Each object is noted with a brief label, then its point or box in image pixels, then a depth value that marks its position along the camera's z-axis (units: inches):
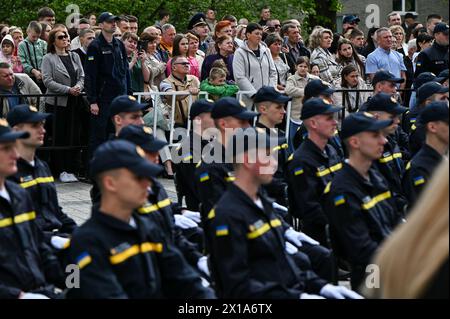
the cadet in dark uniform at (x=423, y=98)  432.5
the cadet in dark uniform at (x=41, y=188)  291.6
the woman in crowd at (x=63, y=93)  517.7
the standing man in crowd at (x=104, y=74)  491.8
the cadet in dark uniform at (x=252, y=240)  213.8
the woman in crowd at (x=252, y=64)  527.8
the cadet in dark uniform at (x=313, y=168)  329.7
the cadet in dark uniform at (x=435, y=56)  576.4
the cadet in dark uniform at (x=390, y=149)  365.7
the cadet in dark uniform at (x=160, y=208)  257.2
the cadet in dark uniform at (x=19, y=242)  229.8
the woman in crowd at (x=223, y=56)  539.8
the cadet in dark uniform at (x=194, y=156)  366.6
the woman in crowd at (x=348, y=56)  582.6
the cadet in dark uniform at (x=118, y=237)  192.1
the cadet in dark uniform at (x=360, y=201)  275.0
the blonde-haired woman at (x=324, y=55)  575.3
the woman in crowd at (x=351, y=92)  543.2
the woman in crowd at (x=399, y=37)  662.5
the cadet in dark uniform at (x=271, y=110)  385.7
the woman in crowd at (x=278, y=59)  555.9
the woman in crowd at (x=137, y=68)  538.3
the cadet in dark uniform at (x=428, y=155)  319.9
